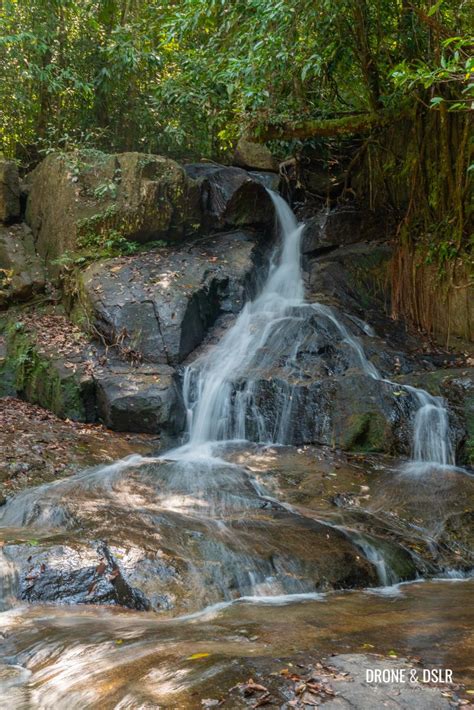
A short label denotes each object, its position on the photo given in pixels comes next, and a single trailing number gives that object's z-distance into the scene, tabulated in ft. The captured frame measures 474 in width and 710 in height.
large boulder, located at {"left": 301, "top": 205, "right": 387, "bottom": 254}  41.68
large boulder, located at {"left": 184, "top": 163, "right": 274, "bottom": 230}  39.73
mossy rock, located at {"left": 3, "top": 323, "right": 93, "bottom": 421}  30.14
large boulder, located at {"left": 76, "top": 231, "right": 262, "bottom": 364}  32.14
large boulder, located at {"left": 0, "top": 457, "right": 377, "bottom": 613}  15.64
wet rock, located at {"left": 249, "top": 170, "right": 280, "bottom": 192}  45.59
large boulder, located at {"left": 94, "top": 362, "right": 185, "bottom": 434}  29.01
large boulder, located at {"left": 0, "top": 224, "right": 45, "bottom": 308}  36.58
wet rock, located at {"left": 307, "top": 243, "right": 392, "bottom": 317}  38.50
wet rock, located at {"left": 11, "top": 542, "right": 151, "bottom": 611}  15.16
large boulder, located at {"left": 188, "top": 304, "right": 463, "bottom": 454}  27.55
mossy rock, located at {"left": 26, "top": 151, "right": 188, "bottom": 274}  36.14
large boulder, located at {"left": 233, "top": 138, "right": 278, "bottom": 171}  46.85
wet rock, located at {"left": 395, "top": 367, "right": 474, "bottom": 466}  26.73
